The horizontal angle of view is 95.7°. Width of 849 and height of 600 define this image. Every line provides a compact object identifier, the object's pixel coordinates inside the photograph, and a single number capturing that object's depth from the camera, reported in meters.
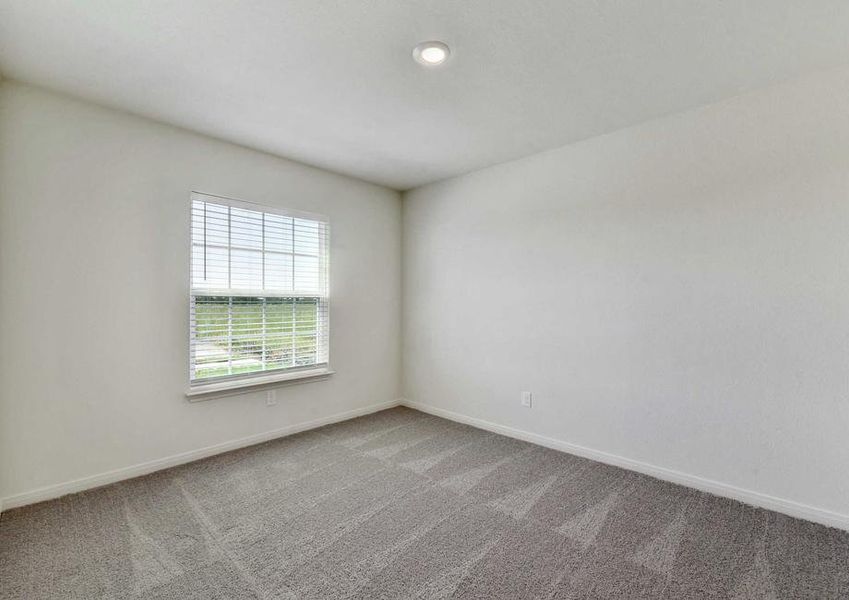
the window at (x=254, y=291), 2.99
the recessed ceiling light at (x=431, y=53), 1.91
